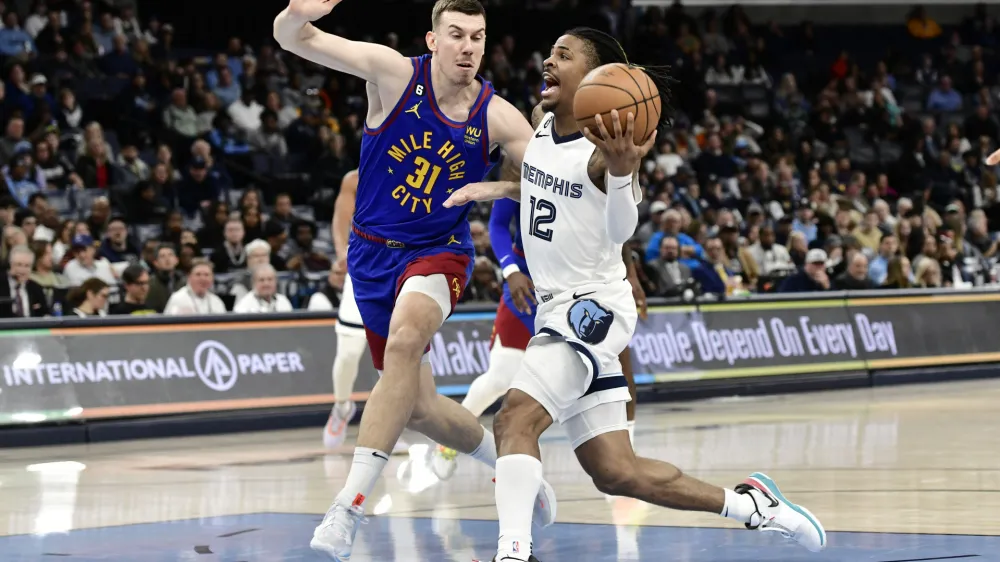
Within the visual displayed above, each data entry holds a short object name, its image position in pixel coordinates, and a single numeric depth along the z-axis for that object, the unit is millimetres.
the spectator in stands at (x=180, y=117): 18047
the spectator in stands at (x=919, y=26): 29359
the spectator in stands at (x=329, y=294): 13867
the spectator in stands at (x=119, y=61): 18516
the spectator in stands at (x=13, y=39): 17906
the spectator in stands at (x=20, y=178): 15789
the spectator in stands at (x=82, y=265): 14000
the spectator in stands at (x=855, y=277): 17328
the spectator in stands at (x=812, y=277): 17016
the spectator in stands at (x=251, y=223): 15984
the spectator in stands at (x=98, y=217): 15398
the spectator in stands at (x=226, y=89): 19078
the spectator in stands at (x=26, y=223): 14445
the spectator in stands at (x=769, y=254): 18891
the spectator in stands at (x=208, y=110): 18453
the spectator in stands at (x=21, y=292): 13281
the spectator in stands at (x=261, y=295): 13203
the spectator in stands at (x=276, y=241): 15906
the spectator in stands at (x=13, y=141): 16203
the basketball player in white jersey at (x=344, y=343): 10352
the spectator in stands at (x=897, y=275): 18031
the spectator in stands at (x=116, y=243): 14961
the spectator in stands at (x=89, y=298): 12656
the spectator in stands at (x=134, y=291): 13148
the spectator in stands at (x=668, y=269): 16422
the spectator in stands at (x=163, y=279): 13680
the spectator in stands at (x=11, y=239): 14070
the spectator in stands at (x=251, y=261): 14062
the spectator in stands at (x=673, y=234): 16859
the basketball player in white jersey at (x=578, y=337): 5633
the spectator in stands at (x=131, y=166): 16875
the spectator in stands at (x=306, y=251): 16094
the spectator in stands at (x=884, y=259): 18469
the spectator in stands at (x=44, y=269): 13742
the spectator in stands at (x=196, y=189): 17031
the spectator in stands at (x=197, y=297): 12828
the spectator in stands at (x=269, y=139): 18906
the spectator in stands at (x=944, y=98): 27422
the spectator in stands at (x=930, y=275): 18703
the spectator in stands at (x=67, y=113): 17266
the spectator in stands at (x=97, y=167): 16547
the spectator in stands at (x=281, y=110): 18984
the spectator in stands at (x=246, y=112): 18844
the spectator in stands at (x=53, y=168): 16250
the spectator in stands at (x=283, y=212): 16875
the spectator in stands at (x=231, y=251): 15469
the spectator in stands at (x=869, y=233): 20391
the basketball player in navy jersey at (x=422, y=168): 6426
